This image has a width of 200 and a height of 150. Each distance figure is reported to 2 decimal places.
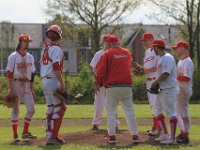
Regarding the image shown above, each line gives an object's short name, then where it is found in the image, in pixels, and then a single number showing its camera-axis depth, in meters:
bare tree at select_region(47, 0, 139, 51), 50.12
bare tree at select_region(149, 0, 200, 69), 44.66
